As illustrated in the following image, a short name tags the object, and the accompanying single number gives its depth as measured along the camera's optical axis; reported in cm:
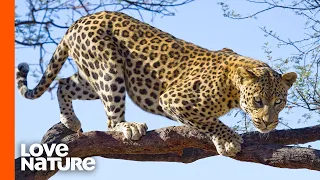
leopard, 1188
